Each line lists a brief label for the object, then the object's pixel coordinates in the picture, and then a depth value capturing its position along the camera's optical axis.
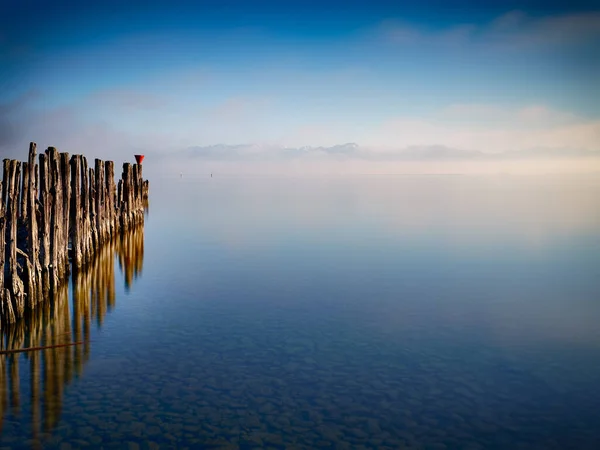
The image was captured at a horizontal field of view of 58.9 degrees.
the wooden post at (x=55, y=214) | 10.58
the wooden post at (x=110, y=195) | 17.75
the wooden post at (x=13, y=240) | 8.70
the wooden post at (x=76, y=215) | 12.59
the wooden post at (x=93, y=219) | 15.26
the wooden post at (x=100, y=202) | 16.05
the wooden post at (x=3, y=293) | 8.48
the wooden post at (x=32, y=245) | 9.38
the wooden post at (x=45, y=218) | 10.21
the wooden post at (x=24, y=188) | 9.59
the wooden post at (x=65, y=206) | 11.47
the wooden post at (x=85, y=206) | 13.94
